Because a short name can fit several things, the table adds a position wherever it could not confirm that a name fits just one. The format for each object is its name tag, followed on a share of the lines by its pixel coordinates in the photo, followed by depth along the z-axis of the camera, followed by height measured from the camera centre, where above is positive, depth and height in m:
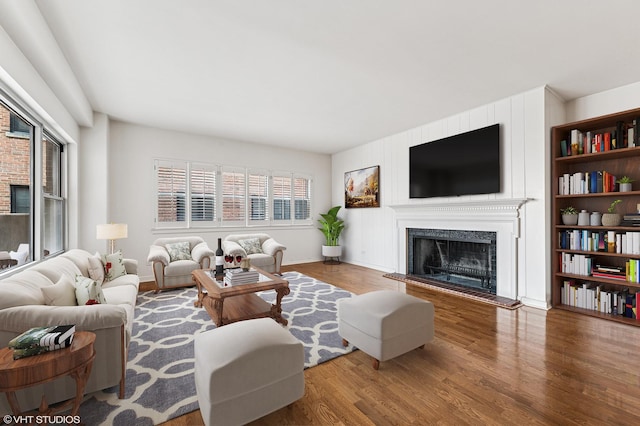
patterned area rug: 1.81 -1.26
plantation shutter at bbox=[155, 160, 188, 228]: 5.49 +0.44
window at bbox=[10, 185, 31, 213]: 2.69 +0.17
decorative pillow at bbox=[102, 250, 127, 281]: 3.51 -0.66
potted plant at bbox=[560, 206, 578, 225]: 3.73 -0.03
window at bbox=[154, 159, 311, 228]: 5.58 +0.41
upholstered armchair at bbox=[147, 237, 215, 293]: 4.38 -0.74
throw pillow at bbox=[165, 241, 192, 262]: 4.79 -0.63
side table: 1.37 -0.79
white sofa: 1.70 -0.70
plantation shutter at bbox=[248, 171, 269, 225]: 6.54 +0.41
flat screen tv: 4.30 +0.83
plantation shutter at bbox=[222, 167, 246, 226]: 6.18 +0.41
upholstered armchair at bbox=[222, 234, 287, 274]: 5.15 -0.66
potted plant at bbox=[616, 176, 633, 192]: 3.38 +0.36
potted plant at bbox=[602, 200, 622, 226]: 3.42 -0.06
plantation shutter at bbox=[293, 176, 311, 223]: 7.23 +0.41
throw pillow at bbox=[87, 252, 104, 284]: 3.16 -0.63
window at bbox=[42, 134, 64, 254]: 3.57 +0.25
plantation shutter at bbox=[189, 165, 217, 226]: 5.80 +0.43
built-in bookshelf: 3.38 -0.06
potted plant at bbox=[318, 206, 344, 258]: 7.02 -0.45
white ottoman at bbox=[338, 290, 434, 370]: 2.29 -0.95
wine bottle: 3.74 -0.64
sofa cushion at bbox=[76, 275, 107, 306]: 2.21 -0.63
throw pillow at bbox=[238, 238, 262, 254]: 5.46 -0.61
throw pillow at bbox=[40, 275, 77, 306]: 2.05 -0.60
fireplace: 4.46 -0.77
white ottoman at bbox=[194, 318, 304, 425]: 1.56 -0.94
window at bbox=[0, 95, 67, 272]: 2.55 +0.35
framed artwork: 6.38 +0.64
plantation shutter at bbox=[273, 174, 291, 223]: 6.89 +0.41
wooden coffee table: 2.95 -1.08
